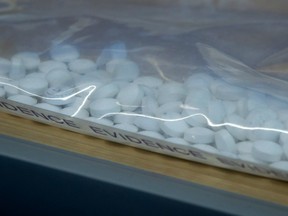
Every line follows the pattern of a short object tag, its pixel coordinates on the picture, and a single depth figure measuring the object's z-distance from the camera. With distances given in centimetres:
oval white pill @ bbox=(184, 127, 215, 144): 57
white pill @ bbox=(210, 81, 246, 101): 63
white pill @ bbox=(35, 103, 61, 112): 61
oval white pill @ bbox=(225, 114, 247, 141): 58
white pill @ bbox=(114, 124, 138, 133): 58
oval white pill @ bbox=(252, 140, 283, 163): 55
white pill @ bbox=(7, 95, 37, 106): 62
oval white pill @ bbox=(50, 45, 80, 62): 72
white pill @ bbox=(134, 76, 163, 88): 65
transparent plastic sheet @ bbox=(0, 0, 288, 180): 58
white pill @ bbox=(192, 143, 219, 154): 56
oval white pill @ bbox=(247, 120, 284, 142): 57
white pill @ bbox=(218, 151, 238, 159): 55
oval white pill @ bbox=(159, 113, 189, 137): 58
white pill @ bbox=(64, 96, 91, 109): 62
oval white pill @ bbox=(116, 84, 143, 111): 62
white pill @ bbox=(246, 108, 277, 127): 59
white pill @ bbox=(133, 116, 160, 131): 59
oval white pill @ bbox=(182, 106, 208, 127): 59
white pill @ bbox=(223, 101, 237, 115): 60
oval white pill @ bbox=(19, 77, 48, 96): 64
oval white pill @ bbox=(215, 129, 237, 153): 57
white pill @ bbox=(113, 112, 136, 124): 60
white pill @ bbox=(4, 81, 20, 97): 64
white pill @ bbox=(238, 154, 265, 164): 55
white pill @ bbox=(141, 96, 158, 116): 61
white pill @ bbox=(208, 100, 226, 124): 59
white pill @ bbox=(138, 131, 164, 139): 58
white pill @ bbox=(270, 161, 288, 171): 54
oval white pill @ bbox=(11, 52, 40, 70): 70
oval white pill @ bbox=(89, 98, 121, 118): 61
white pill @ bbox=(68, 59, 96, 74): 69
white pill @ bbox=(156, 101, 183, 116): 61
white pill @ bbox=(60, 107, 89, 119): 60
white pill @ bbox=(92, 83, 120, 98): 63
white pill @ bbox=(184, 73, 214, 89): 65
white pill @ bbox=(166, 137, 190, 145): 57
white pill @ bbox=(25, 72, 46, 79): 67
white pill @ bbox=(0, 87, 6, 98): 63
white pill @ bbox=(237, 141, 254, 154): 56
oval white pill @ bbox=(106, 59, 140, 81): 67
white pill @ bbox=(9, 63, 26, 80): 67
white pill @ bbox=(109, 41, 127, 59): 72
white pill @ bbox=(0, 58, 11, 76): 67
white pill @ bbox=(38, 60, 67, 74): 69
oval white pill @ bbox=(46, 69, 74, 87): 66
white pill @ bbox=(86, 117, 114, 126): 59
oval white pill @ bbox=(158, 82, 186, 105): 63
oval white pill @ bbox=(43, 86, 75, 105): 63
